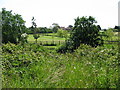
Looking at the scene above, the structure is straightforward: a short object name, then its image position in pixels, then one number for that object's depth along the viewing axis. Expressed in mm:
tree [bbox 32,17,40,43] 33137
